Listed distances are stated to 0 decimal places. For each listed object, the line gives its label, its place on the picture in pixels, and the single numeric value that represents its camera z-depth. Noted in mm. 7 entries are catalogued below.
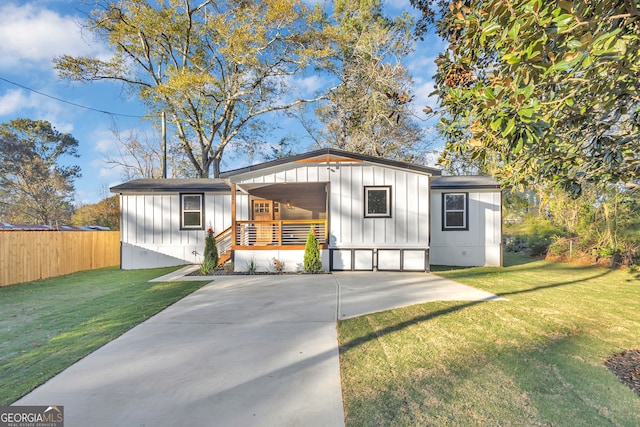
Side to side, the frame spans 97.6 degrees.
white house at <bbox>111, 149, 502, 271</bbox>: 8461
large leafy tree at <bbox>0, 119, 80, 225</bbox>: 21281
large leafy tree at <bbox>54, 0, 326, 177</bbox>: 14242
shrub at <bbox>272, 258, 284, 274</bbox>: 8328
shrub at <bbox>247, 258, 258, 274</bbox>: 8273
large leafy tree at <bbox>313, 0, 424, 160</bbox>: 14539
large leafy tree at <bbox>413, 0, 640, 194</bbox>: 2148
